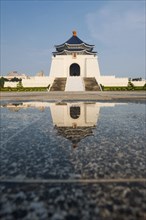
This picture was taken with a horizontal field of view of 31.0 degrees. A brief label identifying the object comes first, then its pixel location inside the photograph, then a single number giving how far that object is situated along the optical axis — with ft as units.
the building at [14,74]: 436.60
